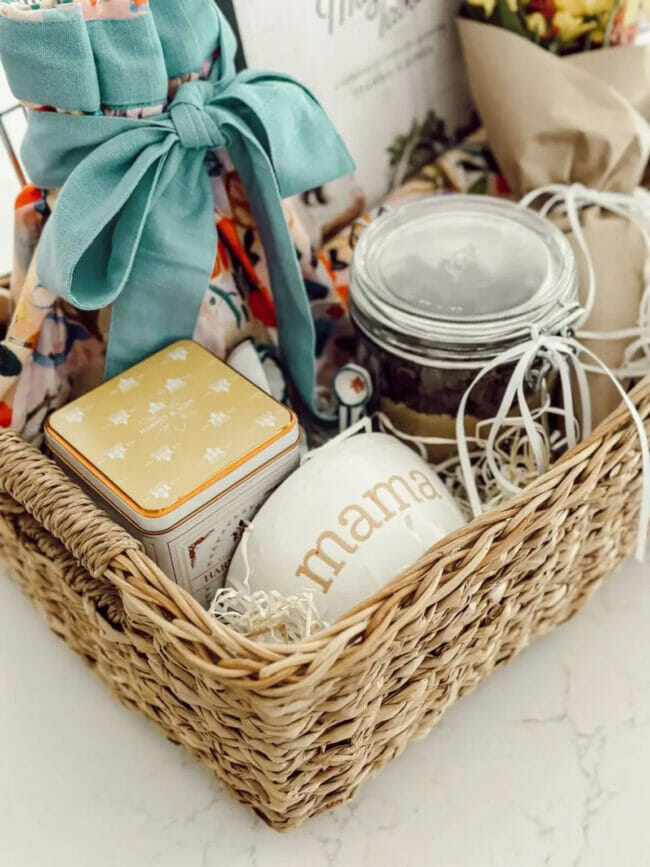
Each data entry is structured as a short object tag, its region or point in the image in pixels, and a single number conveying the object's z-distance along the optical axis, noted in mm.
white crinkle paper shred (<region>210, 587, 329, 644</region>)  485
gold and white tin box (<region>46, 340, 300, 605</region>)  515
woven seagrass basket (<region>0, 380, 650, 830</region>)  418
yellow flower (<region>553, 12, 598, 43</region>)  779
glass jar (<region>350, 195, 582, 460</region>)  601
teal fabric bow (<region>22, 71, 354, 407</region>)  534
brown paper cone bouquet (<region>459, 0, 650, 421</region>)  718
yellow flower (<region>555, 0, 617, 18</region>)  773
